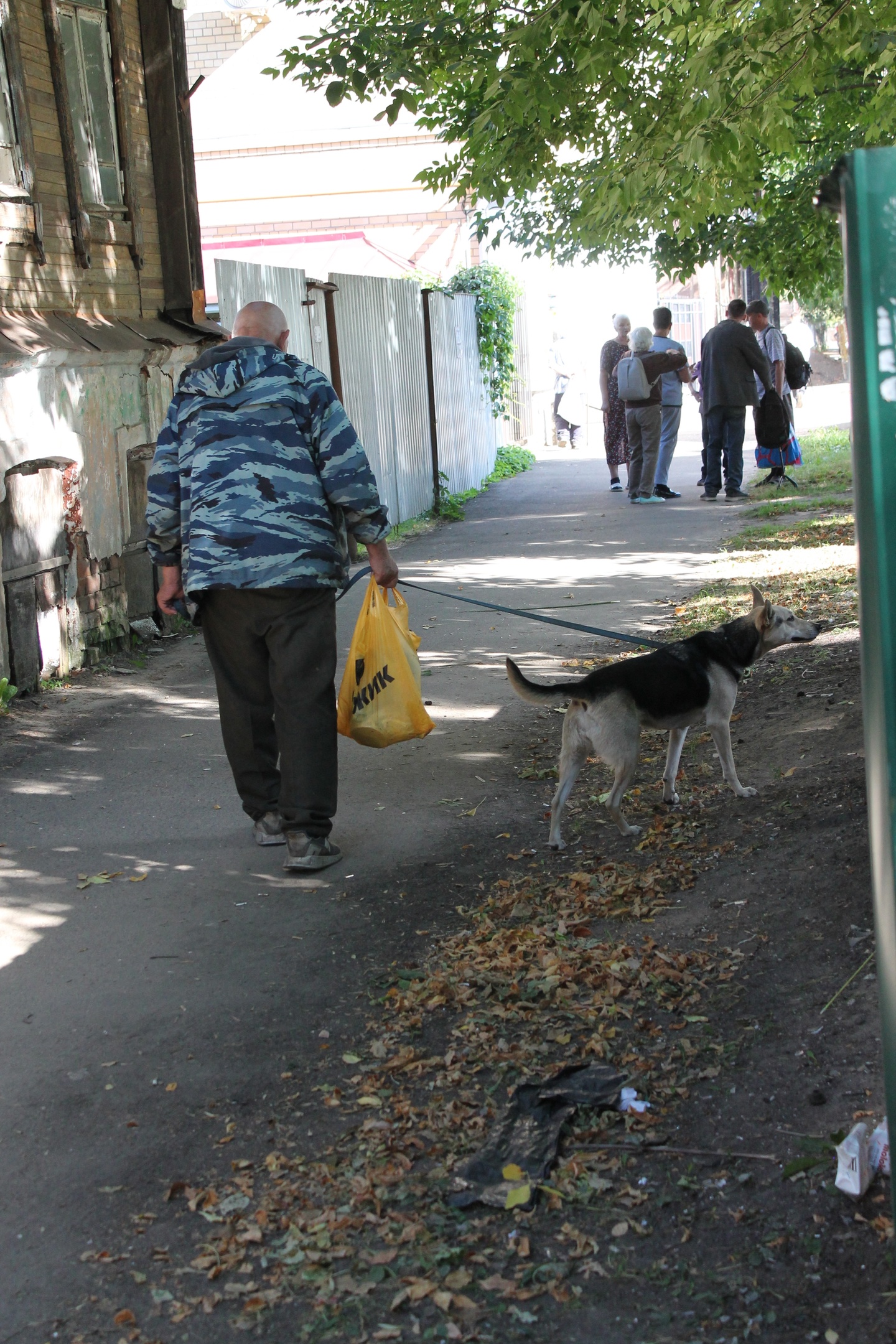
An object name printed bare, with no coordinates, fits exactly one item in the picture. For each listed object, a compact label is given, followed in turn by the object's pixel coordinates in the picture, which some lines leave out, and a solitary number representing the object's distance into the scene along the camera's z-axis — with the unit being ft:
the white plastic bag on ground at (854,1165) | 8.91
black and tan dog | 16.71
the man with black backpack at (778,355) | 49.83
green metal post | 6.54
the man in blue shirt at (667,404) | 50.47
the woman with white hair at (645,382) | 49.21
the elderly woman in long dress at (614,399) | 54.60
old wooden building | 27.25
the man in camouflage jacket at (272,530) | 16.20
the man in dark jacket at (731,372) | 47.83
